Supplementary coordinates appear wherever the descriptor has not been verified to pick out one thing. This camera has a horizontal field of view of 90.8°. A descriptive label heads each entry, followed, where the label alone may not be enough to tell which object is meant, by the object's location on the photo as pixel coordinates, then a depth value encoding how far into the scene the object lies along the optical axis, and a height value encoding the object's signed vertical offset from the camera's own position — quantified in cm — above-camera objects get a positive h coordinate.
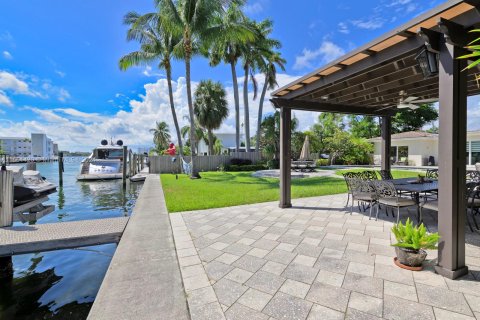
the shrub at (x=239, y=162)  1889 -41
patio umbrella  1616 +33
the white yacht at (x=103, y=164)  1653 -53
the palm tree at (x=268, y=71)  1978 +732
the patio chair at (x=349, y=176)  546 -49
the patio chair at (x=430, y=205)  398 -84
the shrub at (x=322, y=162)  2362 -53
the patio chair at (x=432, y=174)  731 -54
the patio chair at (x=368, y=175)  655 -51
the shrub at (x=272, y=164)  1900 -58
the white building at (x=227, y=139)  4294 +328
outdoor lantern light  280 +115
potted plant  256 -97
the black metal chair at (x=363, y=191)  477 -72
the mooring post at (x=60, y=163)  1527 -43
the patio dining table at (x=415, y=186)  437 -59
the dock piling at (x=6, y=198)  438 -77
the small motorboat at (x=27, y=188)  507 -75
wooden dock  337 -122
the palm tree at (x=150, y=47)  1361 +676
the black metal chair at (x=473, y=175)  642 -52
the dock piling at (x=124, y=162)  1436 -32
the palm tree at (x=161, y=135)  4284 +400
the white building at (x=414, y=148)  2020 +78
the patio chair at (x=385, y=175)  680 -53
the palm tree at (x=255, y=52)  1873 +841
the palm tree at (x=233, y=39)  1209 +727
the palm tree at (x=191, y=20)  1136 +668
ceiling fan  578 +142
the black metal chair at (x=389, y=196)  431 -76
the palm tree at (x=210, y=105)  2280 +504
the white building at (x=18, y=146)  7762 +375
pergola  242 +123
